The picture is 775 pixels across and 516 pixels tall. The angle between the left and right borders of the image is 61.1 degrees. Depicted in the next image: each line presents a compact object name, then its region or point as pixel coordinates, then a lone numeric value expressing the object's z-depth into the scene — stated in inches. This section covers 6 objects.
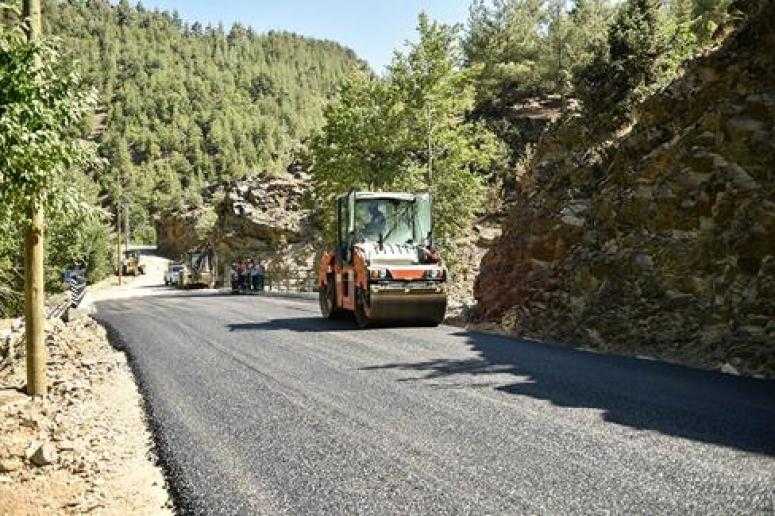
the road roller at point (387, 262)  548.4
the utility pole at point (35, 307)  380.2
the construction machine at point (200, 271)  1943.9
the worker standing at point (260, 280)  1483.8
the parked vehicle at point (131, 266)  3090.6
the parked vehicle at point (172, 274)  2283.5
